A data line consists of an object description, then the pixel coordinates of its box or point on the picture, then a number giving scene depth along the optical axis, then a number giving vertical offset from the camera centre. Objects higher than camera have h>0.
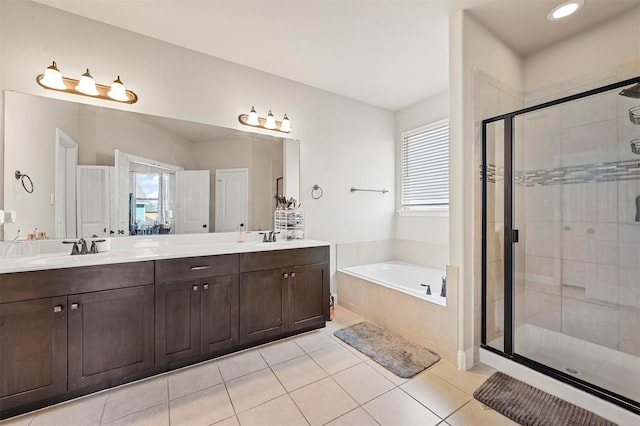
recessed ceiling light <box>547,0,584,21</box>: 1.79 +1.46
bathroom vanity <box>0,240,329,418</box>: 1.44 -0.67
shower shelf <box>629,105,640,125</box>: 1.77 +0.68
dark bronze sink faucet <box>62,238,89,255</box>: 1.83 -0.24
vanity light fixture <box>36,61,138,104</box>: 1.82 +0.95
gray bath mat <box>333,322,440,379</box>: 1.93 -1.14
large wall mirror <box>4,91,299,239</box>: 1.80 +0.35
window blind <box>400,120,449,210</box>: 3.18 +0.60
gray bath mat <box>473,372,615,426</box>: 1.42 -1.15
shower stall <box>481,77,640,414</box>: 1.84 -0.19
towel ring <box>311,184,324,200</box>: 3.06 +0.25
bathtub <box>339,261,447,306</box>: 3.05 -0.76
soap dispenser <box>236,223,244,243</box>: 2.56 -0.22
